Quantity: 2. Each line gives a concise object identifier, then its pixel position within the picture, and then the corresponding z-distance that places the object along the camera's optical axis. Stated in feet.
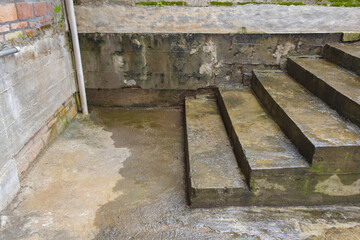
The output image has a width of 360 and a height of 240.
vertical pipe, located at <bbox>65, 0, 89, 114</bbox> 10.77
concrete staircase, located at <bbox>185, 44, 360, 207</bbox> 6.62
